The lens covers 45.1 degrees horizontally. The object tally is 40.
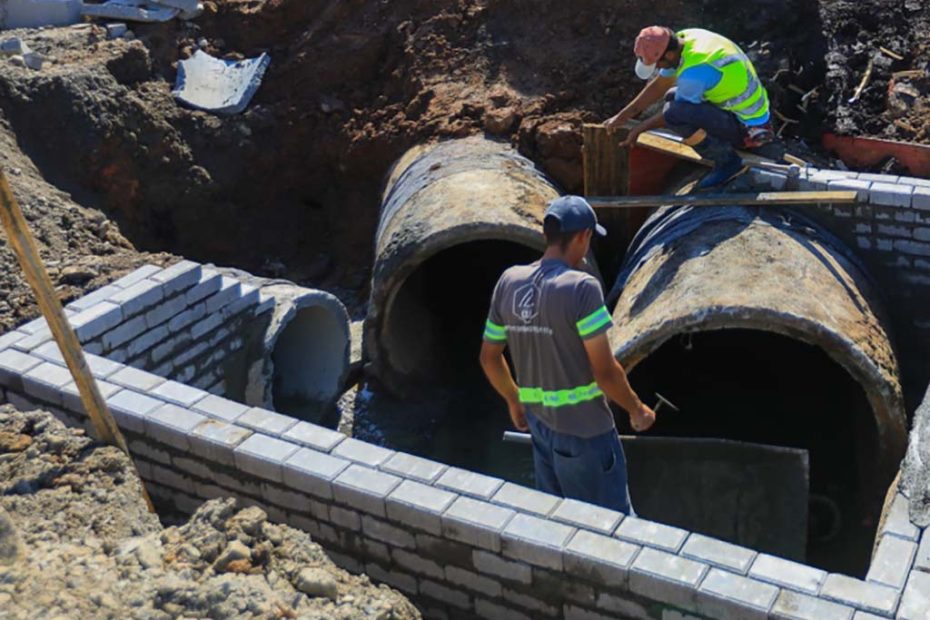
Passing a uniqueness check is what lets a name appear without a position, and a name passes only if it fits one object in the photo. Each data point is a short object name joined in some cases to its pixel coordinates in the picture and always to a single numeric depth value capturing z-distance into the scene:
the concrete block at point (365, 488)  4.04
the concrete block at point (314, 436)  4.31
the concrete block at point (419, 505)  3.94
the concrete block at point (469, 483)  4.00
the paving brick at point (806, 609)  3.38
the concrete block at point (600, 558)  3.64
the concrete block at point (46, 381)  4.81
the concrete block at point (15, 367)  4.94
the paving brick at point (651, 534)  3.69
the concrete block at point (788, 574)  3.50
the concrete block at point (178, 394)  4.65
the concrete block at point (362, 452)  4.21
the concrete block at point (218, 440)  4.35
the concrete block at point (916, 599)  3.39
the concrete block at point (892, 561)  3.56
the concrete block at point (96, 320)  5.36
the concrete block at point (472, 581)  3.96
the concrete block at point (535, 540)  3.73
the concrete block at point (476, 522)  3.83
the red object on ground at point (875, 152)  6.88
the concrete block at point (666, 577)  3.54
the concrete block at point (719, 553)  3.59
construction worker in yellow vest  5.97
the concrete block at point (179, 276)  5.76
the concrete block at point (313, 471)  4.14
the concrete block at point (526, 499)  3.90
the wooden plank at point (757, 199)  5.97
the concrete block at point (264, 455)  4.24
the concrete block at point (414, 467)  4.11
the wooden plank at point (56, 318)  4.11
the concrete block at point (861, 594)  3.41
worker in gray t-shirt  4.16
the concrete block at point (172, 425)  4.45
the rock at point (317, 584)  3.70
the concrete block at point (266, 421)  4.43
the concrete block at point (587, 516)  3.81
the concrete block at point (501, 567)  3.84
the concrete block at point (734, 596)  3.44
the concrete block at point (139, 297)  5.57
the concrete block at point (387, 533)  4.06
